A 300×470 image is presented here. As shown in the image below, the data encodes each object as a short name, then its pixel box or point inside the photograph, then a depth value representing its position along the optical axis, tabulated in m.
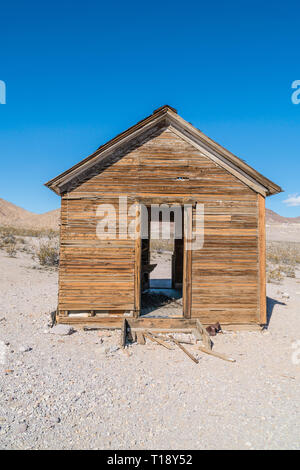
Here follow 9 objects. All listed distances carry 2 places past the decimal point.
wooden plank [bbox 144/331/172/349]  6.12
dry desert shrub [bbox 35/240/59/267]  16.45
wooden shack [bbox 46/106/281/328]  7.20
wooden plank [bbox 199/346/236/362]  5.65
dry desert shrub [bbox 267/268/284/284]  14.96
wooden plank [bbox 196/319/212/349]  6.16
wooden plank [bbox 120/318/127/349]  6.02
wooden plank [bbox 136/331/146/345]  6.31
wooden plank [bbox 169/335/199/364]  5.50
